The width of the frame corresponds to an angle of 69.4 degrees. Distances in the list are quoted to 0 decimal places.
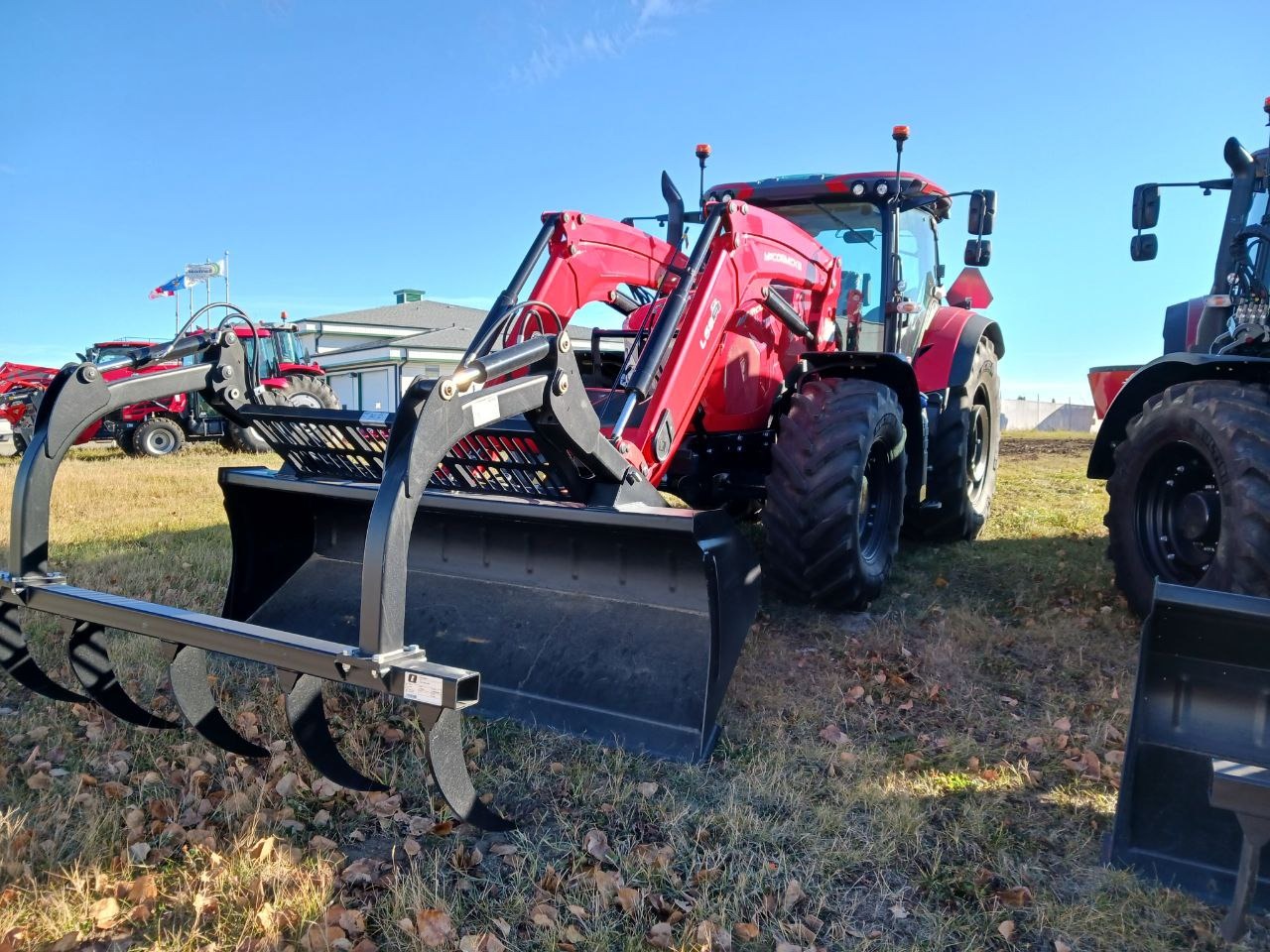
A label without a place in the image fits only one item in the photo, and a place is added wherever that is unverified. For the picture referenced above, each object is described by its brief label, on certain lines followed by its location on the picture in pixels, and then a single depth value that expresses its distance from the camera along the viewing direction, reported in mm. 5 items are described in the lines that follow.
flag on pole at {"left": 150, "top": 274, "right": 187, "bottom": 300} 28969
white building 27156
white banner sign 29188
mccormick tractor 2535
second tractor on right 3490
